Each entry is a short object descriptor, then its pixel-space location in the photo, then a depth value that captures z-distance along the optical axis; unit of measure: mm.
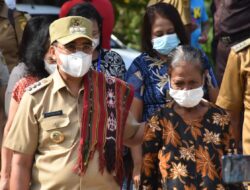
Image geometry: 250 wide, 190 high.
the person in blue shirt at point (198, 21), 20078
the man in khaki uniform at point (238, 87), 13031
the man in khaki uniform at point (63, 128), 11273
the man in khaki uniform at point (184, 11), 18750
